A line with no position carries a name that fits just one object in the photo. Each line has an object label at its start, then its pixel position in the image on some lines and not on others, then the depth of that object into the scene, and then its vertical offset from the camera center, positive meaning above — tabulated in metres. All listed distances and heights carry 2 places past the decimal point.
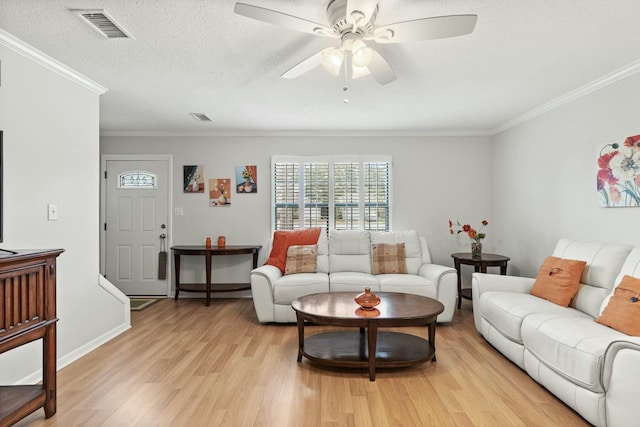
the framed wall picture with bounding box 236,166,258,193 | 5.69 +0.42
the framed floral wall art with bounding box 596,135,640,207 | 3.15 +0.33
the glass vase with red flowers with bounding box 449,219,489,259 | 4.83 -0.38
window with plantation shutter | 5.66 +0.25
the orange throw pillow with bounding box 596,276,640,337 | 2.43 -0.62
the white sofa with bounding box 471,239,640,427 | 2.03 -0.79
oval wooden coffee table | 2.95 -1.01
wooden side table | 4.63 -0.61
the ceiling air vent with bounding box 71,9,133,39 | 2.30 +1.14
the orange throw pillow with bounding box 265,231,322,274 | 4.93 -0.41
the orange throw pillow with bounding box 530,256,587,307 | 3.19 -0.58
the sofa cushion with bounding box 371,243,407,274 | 4.80 -0.60
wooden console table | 5.16 -0.68
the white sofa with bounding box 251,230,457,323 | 4.26 -0.82
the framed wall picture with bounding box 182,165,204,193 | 5.71 +0.43
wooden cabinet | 2.05 -0.61
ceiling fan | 1.94 +0.97
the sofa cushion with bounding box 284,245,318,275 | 4.76 -0.61
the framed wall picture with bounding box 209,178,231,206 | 5.71 +0.24
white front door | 5.66 -0.35
